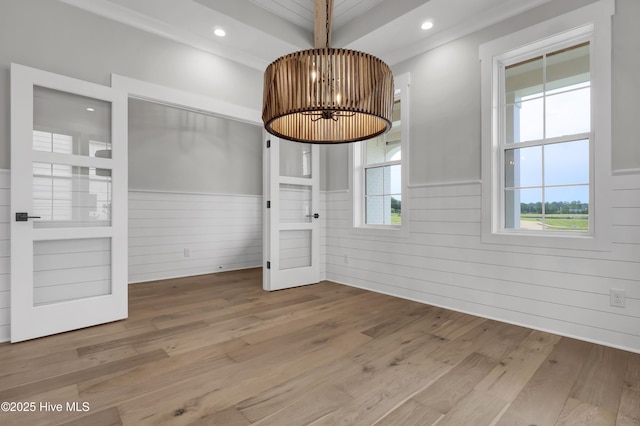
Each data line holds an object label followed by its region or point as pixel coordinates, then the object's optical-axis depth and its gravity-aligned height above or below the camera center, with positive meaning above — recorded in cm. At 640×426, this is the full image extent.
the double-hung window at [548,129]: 234 +67
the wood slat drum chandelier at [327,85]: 139 +56
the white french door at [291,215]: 387 -3
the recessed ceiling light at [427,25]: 302 +174
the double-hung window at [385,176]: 355 +43
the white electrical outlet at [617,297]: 224 -58
